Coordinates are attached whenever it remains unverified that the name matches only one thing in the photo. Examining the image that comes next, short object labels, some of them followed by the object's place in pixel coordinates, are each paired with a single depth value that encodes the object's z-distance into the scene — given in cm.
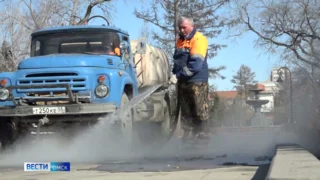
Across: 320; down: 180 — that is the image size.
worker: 849
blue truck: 980
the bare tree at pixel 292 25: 3643
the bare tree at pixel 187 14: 2958
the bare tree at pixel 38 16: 2891
